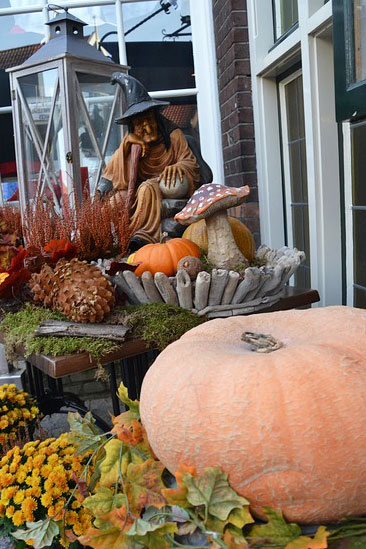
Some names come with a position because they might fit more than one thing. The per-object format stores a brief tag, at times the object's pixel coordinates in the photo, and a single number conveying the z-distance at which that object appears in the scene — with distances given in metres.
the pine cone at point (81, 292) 1.87
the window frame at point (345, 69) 1.95
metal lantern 3.09
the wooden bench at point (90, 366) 1.77
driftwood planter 1.95
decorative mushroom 2.10
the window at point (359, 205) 2.58
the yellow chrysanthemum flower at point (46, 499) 1.52
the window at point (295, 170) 3.52
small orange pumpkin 2.16
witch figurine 2.64
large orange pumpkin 0.98
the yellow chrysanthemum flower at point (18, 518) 1.51
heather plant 2.39
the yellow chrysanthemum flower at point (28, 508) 1.52
